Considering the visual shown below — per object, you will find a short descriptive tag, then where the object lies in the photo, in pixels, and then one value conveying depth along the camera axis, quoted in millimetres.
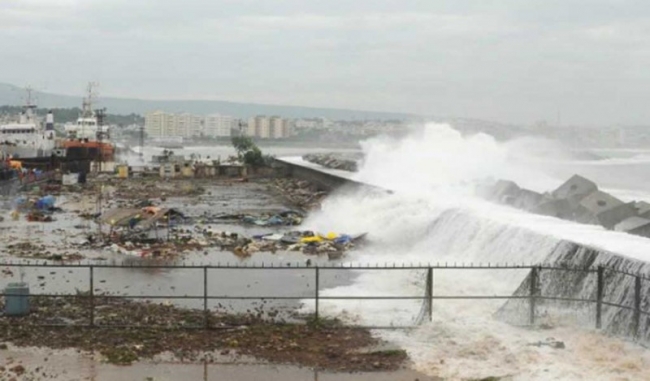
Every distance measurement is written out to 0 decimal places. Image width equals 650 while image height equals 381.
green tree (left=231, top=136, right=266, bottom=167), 80062
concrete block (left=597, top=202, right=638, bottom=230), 20603
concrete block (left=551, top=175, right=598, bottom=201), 25625
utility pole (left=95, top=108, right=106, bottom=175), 81312
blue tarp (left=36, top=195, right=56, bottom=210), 38969
